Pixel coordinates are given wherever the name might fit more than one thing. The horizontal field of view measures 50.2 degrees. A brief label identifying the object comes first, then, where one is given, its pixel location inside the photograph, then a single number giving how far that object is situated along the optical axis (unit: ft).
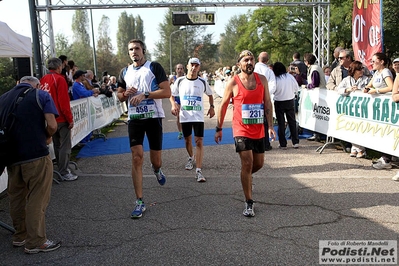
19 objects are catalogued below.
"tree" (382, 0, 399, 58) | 114.51
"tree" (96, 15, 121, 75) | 195.52
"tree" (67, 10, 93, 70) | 256.52
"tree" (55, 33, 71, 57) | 196.17
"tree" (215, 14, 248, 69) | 262.88
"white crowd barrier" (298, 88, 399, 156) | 23.62
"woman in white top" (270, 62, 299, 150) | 31.17
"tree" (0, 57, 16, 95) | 64.69
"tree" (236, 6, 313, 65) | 125.59
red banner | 30.58
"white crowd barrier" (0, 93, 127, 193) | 31.48
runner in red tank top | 17.20
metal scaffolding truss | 52.49
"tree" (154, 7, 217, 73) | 269.03
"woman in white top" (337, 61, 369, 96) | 27.68
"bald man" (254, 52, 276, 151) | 30.91
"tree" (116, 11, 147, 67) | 329.11
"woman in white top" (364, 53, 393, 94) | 24.54
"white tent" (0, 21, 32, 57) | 23.84
